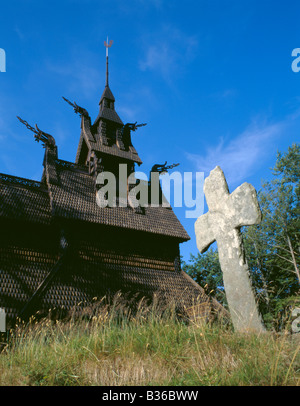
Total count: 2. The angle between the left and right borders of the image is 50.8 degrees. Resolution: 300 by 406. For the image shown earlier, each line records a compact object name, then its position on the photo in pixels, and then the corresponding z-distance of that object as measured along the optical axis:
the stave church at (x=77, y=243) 11.63
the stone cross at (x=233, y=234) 5.18
